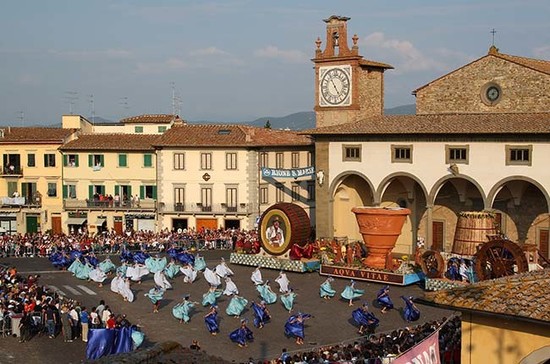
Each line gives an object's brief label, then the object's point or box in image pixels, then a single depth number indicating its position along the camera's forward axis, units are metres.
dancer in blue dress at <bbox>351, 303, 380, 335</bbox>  25.12
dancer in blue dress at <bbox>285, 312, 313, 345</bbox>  24.33
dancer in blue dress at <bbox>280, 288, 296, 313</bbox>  28.27
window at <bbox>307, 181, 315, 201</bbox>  55.78
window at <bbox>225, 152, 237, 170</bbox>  53.00
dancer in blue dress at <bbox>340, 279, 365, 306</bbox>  29.85
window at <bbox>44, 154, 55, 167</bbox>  57.25
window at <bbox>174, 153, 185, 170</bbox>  53.84
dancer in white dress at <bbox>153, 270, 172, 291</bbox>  30.84
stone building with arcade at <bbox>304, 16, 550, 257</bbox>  36.38
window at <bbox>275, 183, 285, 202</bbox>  54.22
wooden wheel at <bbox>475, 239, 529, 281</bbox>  27.83
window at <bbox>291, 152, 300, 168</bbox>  56.16
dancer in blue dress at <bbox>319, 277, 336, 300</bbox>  31.08
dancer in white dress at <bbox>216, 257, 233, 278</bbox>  33.56
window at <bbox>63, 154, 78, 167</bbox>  56.69
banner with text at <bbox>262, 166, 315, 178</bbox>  44.72
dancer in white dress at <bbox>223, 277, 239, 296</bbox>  30.31
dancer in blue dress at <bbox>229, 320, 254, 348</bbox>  23.80
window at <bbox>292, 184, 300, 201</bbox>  54.97
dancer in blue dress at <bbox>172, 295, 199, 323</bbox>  26.94
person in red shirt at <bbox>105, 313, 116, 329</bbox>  23.81
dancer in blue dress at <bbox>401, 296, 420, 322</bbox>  26.83
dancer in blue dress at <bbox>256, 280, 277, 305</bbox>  29.45
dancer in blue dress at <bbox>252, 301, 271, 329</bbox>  25.86
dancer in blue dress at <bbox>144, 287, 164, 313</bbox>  28.59
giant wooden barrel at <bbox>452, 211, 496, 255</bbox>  32.12
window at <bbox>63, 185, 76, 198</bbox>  56.47
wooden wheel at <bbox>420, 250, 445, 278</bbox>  32.50
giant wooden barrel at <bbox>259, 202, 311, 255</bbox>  37.88
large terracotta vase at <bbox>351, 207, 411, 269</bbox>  35.25
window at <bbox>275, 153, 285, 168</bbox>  54.91
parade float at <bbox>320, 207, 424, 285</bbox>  34.66
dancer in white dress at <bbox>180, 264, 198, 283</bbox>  34.25
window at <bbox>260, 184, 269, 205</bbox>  53.34
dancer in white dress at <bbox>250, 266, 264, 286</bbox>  32.56
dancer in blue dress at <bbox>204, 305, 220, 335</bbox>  25.03
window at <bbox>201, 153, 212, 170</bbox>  53.25
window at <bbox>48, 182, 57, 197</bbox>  56.84
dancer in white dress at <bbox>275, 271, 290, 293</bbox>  30.67
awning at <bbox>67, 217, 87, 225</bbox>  55.53
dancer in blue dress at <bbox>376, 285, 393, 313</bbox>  28.31
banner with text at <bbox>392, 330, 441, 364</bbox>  11.39
